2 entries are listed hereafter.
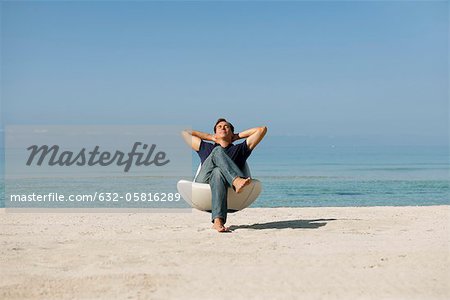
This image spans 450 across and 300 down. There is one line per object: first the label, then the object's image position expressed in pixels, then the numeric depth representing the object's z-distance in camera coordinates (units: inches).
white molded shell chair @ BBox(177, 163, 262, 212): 305.3
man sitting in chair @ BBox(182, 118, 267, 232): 298.7
